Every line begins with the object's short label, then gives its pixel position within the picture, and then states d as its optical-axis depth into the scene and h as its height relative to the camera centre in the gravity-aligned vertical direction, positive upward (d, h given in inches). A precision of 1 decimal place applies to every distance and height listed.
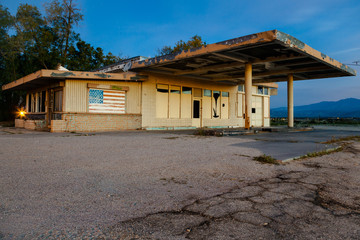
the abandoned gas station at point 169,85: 481.1 +92.8
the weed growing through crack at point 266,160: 204.7 -32.7
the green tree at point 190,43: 1460.4 +463.9
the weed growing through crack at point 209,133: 470.1 -23.8
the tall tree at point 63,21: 1094.1 +453.1
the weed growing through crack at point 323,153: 237.6 -32.5
